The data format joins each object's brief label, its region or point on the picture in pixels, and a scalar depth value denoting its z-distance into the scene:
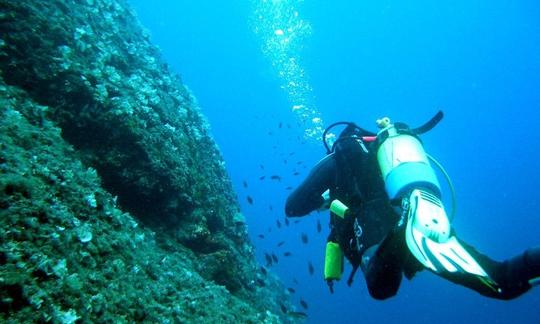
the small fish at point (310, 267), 9.60
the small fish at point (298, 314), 7.50
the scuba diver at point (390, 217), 2.28
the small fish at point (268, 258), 9.21
